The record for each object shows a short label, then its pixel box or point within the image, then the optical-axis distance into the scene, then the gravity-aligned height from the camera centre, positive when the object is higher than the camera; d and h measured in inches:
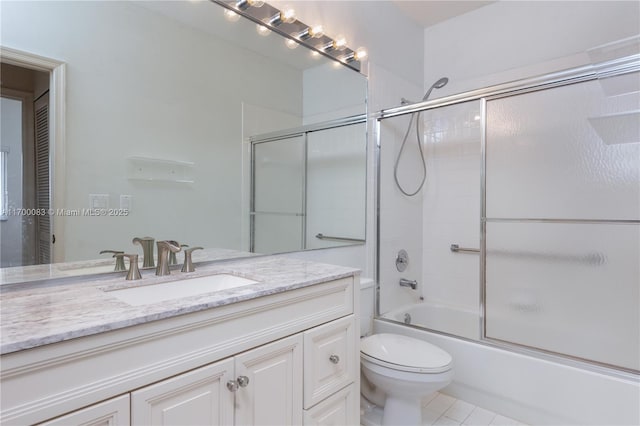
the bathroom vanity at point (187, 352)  25.6 -13.7
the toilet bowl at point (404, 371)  59.6 -29.2
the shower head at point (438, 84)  100.4 +38.0
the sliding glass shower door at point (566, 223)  75.7 -3.2
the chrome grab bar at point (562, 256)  78.8 -11.5
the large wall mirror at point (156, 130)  41.3 +12.5
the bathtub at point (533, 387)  59.5 -34.6
